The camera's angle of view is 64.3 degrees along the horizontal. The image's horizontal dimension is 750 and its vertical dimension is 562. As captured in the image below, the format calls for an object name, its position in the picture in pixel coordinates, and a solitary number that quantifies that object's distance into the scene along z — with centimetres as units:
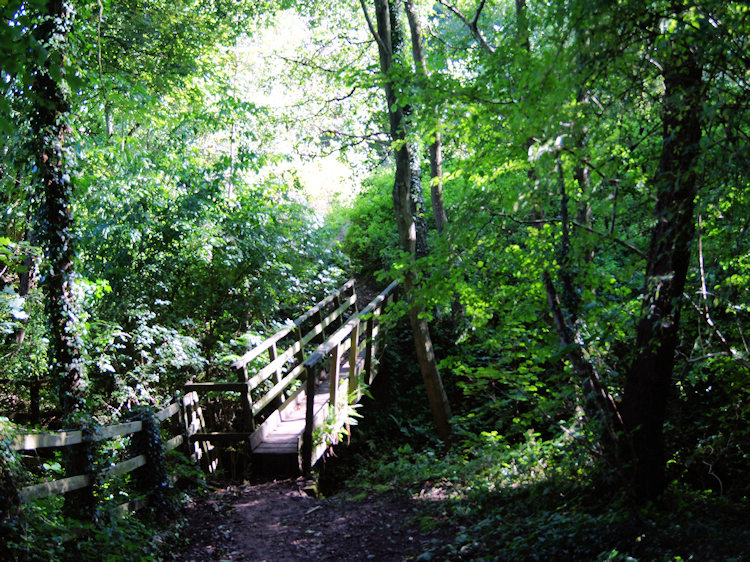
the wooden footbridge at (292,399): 757
